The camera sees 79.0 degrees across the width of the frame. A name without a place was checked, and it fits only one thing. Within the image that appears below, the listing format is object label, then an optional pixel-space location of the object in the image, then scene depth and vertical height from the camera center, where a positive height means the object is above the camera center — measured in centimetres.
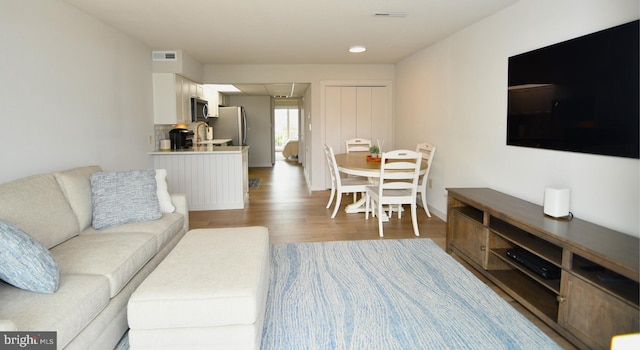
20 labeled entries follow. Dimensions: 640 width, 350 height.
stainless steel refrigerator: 902 +33
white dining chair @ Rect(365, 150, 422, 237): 401 -50
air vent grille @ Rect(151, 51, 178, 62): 505 +107
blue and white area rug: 210 -107
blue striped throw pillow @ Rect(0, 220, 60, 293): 161 -52
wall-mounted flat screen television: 211 +27
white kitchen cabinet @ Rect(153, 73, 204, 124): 508 +53
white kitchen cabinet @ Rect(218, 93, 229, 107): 924 +97
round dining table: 426 -33
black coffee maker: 545 +1
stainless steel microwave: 613 +48
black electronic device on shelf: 230 -79
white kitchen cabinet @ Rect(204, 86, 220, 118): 755 +82
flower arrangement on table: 505 -22
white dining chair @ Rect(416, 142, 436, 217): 451 -25
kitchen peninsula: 521 -51
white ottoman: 175 -79
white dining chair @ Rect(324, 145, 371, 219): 474 -57
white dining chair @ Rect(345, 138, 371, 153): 625 -12
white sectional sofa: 159 -65
